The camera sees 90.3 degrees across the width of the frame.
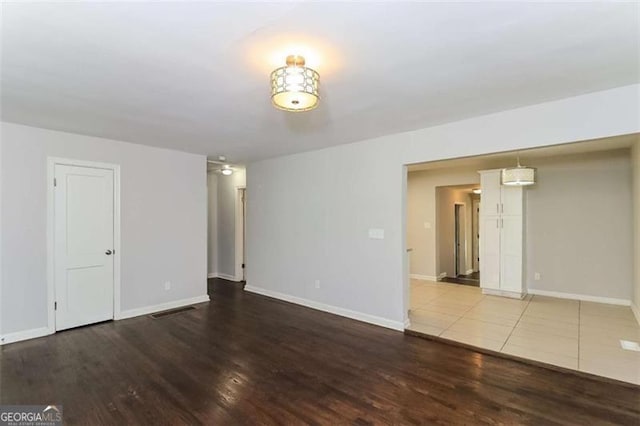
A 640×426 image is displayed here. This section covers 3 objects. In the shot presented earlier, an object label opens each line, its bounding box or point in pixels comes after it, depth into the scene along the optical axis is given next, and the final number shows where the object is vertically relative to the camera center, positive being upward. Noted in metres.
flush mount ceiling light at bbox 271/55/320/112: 2.04 +0.85
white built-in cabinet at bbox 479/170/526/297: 5.54 -0.41
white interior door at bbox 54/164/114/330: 4.03 -0.39
